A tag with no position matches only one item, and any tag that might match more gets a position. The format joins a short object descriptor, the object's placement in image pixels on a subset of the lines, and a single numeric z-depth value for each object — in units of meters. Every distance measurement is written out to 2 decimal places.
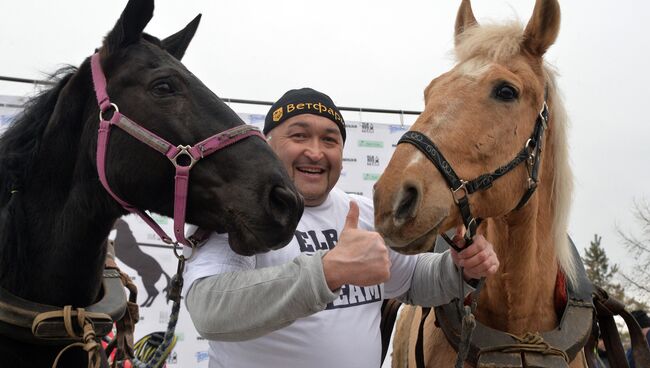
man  1.48
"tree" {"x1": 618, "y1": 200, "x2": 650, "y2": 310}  18.61
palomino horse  1.82
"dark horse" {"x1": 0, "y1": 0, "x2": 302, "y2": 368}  1.86
